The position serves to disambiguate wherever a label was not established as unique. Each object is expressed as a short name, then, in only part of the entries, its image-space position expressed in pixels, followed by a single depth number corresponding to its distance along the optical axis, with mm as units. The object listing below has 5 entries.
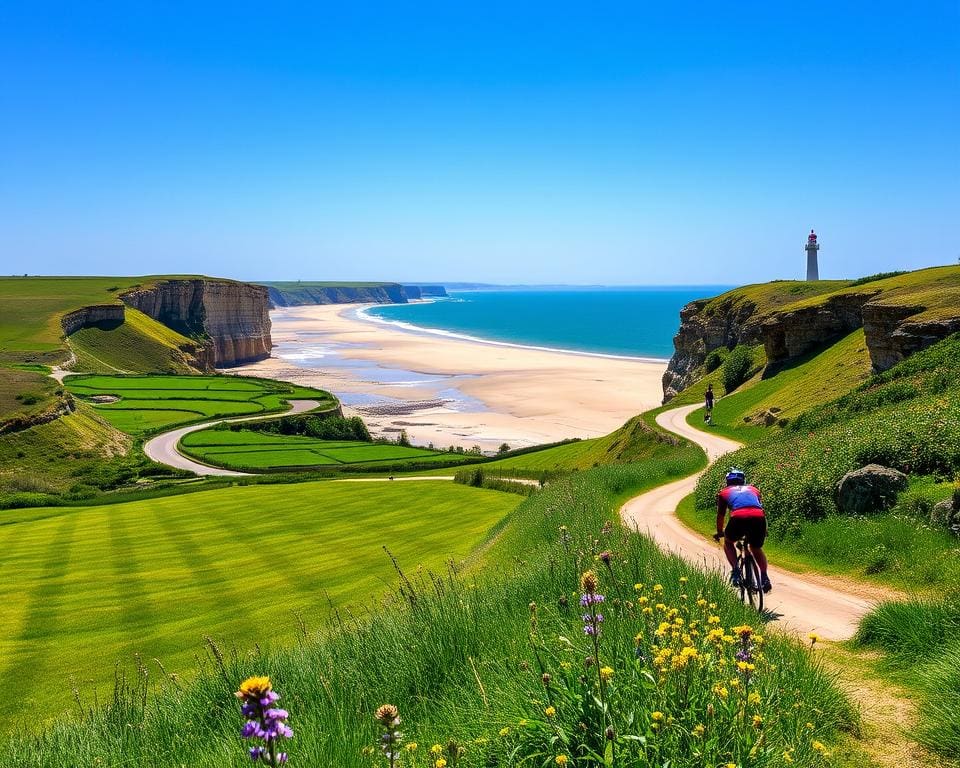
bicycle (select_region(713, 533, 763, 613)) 10086
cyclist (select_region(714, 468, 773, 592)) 10102
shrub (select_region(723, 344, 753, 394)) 53031
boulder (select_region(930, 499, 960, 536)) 11961
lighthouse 95312
